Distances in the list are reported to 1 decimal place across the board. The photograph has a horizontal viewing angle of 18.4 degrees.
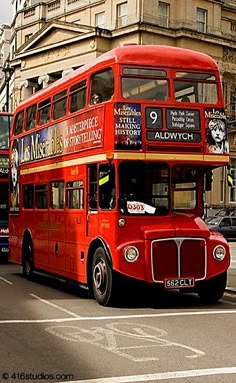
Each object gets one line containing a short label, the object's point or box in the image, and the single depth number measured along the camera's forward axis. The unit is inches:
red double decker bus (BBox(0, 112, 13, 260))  947.3
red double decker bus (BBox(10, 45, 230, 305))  507.8
